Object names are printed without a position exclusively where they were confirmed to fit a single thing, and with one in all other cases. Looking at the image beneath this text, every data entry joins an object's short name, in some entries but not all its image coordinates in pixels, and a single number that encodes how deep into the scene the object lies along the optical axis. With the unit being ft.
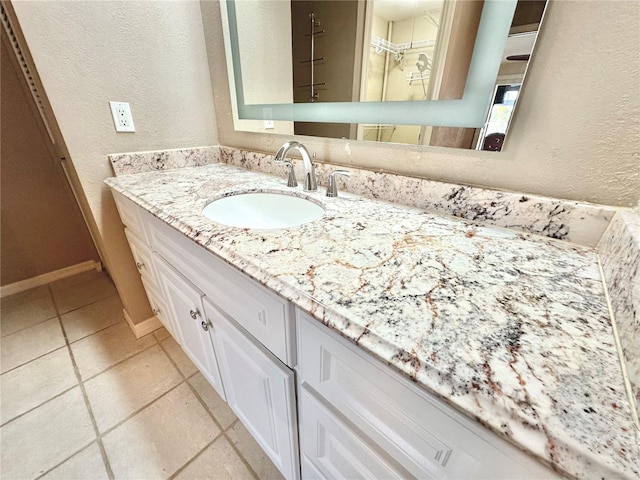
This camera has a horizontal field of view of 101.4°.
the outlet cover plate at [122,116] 3.43
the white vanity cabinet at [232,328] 1.76
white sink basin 2.86
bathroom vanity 0.84
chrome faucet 2.72
